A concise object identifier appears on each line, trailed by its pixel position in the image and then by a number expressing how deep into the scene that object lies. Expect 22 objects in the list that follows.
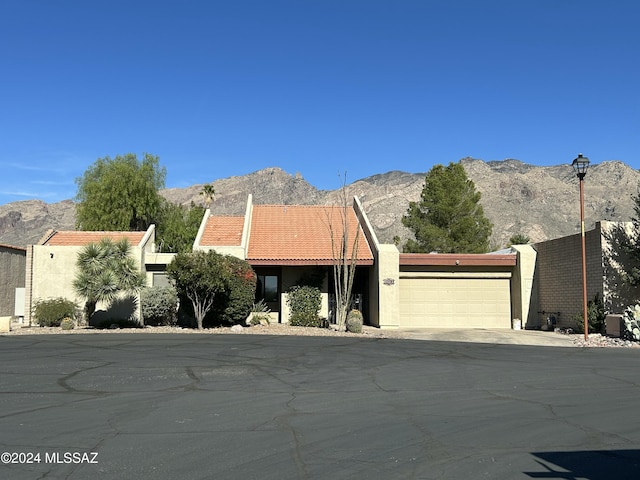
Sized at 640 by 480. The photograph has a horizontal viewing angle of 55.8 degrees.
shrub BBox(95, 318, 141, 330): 26.06
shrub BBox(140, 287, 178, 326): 26.88
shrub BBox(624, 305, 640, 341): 21.53
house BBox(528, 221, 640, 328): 24.06
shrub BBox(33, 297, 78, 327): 26.38
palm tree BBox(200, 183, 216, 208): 67.62
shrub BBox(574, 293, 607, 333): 23.94
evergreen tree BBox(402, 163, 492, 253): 42.88
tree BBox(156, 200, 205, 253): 49.12
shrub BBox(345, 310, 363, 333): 24.83
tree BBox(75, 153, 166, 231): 44.16
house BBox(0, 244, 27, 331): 32.69
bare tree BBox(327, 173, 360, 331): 27.14
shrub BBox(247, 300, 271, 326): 27.23
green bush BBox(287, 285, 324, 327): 28.86
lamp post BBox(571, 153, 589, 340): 21.83
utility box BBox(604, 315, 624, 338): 22.62
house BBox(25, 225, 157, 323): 27.48
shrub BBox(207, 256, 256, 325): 25.31
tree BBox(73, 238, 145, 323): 25.08
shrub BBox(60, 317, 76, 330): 25.06
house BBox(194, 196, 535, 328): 28.41
